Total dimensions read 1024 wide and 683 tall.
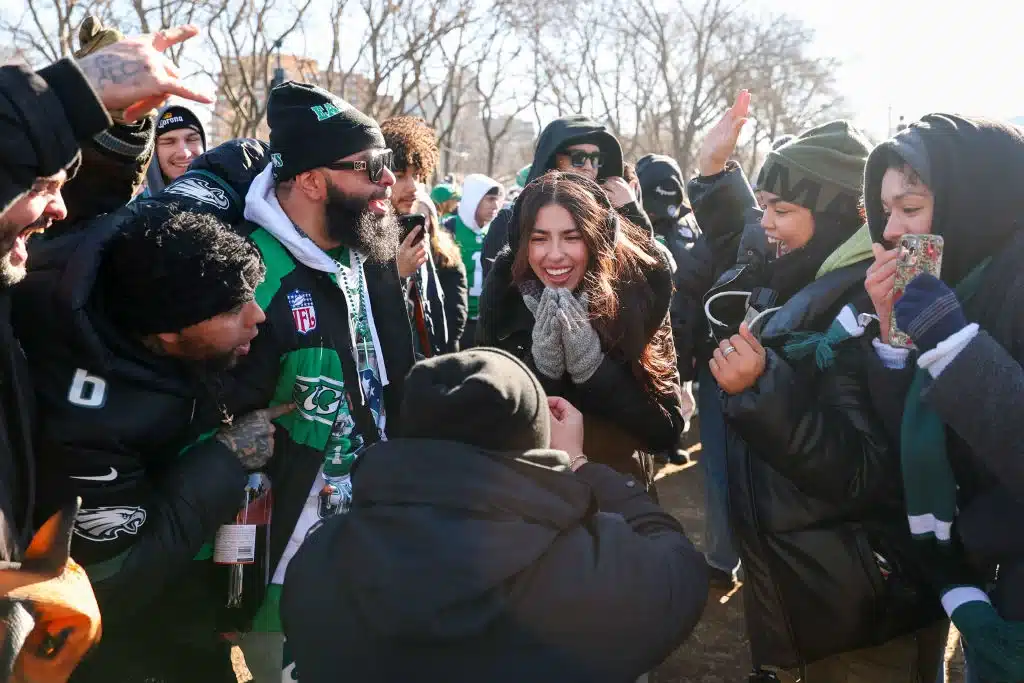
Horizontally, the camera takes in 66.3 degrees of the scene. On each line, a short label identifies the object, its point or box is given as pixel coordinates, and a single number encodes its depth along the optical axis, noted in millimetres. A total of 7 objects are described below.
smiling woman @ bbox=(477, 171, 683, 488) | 2869
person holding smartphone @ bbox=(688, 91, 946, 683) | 2281
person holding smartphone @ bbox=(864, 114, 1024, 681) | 1881
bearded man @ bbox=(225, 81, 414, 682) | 2635
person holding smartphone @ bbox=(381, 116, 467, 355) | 3660
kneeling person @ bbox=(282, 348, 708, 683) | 1457
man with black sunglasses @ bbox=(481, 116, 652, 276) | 4008
